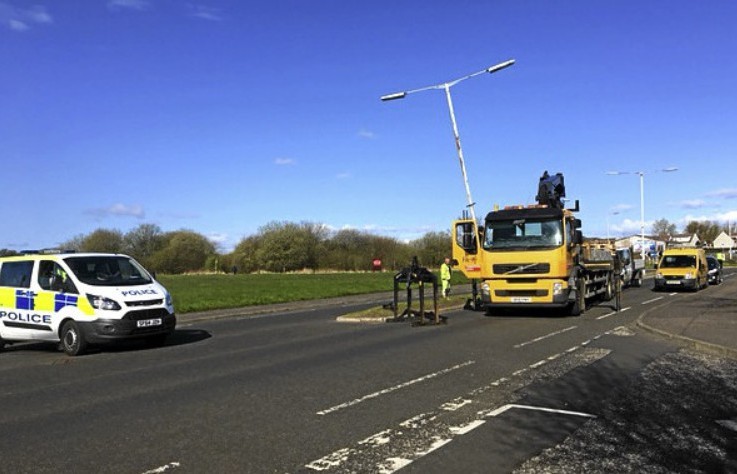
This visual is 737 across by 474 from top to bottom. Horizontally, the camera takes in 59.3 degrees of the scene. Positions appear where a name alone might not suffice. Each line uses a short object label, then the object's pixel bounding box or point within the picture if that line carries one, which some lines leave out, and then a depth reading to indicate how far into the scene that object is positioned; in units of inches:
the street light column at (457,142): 884.8
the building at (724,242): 4758.4
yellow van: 1182.3
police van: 462.3
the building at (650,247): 2758.9
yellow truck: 679.7
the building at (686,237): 4262.8
